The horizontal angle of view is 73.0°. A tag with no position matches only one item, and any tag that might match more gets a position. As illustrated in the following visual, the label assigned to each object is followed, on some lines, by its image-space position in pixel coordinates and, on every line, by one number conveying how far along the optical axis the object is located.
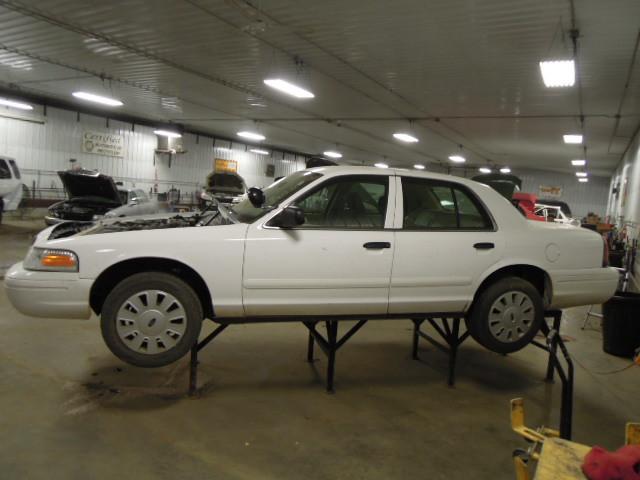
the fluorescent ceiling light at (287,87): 9.15
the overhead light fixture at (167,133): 16.69
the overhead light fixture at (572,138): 12.97
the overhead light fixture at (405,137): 15.62
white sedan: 2.79
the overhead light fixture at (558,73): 6.66
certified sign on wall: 14.90
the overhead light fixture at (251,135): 18.01
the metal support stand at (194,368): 3.15
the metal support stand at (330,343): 3.37
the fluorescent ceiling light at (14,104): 12.43
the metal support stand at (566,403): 2.24
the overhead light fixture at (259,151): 21.69
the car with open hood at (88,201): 9.14
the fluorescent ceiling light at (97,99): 12.24
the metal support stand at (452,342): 3.67
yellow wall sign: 19.89
